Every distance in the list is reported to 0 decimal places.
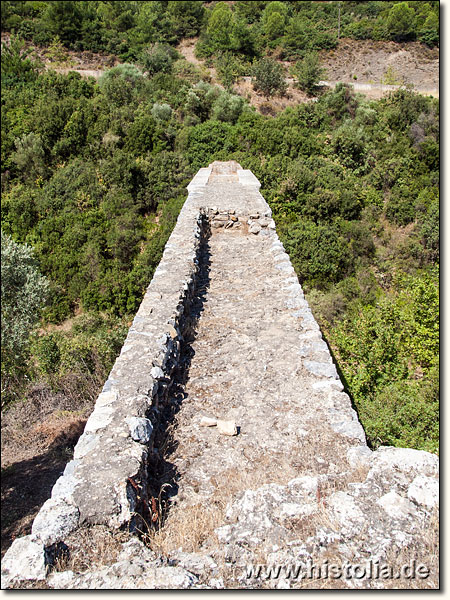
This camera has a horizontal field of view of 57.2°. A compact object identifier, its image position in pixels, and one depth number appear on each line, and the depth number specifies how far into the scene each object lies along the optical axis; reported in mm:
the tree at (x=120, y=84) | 21500
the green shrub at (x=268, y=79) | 26266
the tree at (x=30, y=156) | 18328
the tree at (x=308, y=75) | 27969
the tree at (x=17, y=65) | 23562
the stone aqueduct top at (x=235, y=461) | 1977
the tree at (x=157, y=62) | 27500
